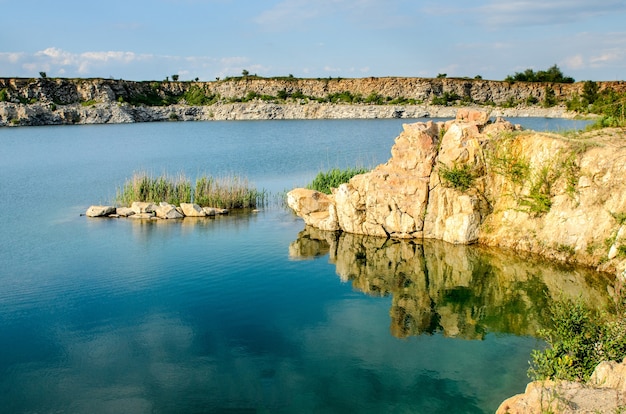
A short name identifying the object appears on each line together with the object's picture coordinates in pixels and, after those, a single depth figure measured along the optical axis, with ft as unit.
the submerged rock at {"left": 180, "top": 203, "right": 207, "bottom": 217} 79.25
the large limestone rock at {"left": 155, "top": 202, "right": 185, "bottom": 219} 78.02
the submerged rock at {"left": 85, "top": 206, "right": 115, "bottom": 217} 79.92
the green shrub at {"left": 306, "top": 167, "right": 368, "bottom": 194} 83.30
